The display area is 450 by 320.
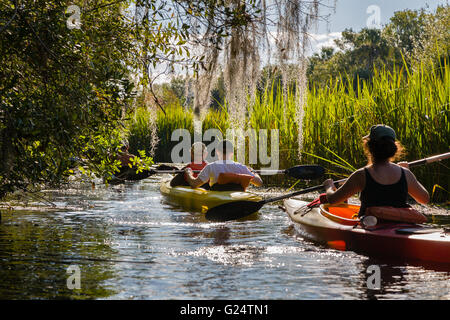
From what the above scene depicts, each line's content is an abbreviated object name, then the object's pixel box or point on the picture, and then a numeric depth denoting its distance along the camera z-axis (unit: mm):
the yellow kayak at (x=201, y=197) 9250
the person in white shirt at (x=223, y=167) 9789
